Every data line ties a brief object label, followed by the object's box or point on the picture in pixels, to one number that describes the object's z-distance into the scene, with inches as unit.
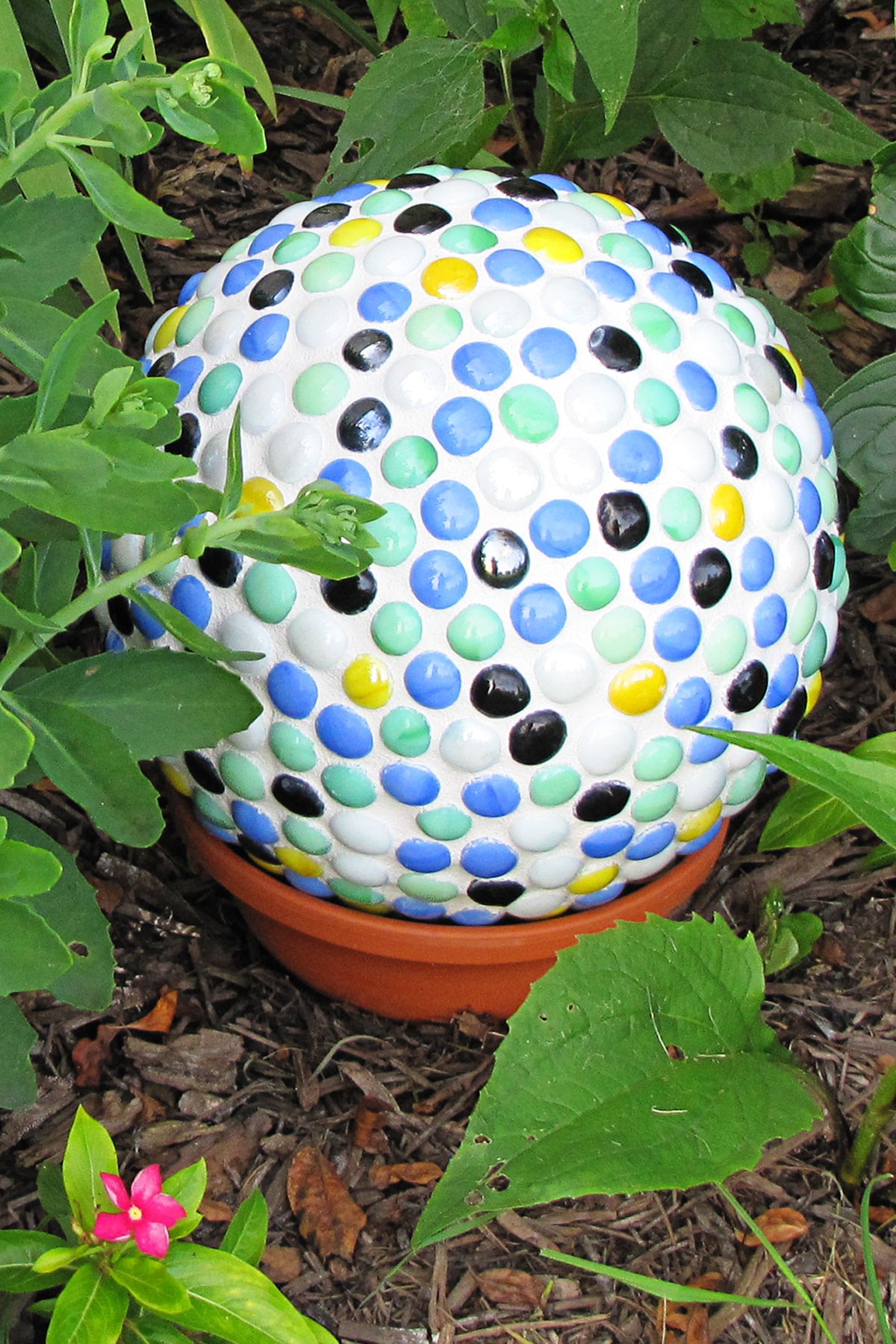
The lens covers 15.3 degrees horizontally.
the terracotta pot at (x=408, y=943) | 41.8
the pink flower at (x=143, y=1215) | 37.4
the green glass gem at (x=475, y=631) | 39.1
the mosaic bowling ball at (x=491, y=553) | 39.3
